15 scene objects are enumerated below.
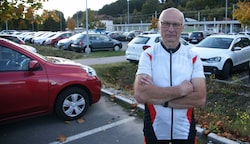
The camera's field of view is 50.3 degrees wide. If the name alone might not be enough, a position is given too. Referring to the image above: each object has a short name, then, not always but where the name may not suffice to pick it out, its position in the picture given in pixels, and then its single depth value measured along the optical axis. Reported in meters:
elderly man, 2.37
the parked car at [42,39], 27.48
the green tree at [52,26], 68.28
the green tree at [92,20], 70.00
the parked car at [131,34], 39.82
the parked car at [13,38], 14.13
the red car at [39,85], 4.28
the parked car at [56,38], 25.17
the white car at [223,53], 9.00
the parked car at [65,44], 20.27
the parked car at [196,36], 29.88
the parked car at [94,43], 19.08
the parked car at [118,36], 39.50
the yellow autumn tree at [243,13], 22.27
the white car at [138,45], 11.93
